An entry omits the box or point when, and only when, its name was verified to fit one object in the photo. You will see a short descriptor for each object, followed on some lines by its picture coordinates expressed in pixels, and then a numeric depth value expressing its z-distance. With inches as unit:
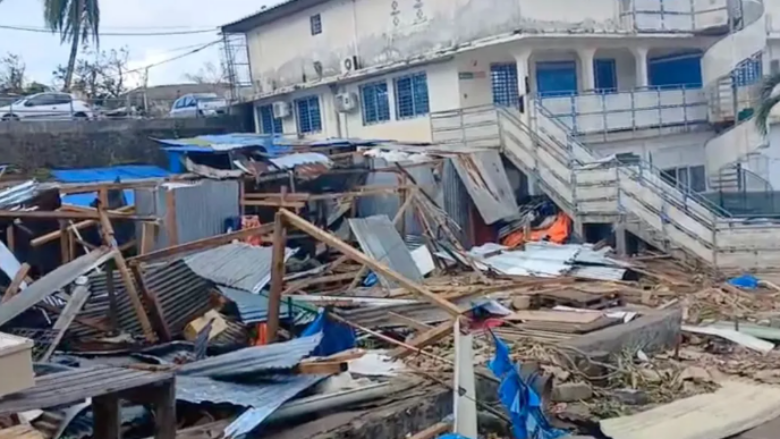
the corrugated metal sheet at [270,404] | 253.3
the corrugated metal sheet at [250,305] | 397.1
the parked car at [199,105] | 1212.5
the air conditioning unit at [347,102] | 1027.9
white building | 795.4
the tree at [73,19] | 1222.9
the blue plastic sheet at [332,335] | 347.9
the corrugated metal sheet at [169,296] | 402.6
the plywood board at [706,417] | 319.6
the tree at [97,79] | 1437.0
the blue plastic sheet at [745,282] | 579.5
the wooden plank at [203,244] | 386.3
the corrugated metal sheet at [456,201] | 730.2
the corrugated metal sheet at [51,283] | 327.9
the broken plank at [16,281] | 398.3
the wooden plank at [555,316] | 434.0
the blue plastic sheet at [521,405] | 293.7
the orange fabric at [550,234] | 737.6
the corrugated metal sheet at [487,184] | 738.8
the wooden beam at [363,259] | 319.1
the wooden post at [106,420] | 218.2
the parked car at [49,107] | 1065.5
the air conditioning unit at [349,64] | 1008.9
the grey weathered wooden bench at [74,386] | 191.5
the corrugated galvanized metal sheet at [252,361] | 284.2
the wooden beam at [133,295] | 371.2
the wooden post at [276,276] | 350.9
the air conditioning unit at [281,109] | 1144.2
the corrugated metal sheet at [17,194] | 521.1
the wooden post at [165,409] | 215.5
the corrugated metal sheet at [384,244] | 529.7
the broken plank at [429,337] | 331.6
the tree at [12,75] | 1418.6
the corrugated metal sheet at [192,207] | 557.9
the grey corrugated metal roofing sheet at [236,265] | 417.1
